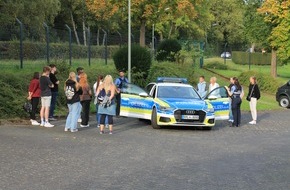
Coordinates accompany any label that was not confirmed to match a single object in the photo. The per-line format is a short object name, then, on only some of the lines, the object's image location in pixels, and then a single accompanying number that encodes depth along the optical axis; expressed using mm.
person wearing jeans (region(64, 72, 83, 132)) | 14594
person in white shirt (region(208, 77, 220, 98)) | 19411
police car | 15930
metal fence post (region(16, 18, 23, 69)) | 21641
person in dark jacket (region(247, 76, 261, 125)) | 18688
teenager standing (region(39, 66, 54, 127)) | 15227
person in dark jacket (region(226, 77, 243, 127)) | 17938
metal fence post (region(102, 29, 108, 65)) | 29511
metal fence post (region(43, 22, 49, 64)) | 23281
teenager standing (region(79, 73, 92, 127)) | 15849
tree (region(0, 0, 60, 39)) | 49906
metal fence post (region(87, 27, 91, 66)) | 27633
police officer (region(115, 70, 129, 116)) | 17642
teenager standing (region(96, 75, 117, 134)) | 14359
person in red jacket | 15633
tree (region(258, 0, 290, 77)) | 39062
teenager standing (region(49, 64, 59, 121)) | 16750
